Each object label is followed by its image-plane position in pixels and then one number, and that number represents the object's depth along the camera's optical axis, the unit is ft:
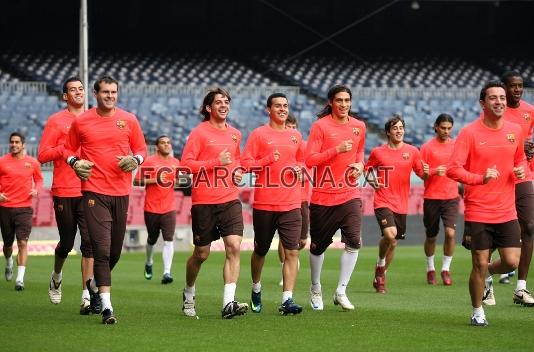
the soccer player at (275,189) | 44.27
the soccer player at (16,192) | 61.36
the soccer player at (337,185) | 44.45
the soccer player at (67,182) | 45.00
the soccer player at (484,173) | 38.06
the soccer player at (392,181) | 55.83
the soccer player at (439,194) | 61.11
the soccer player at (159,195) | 65.46
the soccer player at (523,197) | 45.91
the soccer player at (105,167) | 40.32
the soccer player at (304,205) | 56.39
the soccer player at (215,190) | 42.22
